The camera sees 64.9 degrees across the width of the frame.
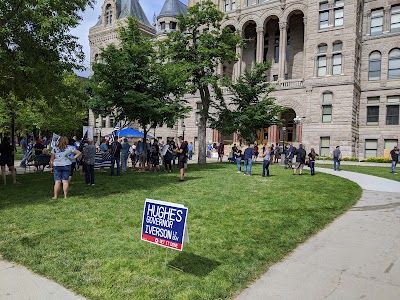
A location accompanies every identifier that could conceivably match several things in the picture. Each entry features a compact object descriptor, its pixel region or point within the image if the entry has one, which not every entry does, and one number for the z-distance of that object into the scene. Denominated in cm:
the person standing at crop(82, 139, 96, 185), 1275
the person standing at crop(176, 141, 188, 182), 1404
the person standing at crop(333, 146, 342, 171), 2267
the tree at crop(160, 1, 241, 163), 2378
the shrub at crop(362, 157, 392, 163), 3434
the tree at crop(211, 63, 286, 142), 2566
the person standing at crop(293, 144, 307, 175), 1847
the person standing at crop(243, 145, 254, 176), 1781
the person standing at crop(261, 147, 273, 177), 1739
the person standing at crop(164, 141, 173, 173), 1867
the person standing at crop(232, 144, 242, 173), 1961
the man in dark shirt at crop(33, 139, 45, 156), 1869
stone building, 3694
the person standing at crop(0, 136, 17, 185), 1273
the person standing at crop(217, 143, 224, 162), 3183
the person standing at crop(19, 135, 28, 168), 2574
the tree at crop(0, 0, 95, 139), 1105
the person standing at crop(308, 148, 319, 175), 1894
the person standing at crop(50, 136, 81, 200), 955
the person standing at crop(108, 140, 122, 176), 1652
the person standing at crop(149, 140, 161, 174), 1780
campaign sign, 467
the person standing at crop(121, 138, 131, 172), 1900
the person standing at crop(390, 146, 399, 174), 2198
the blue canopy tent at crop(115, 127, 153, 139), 2733
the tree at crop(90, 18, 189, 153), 1825
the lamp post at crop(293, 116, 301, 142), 3786
